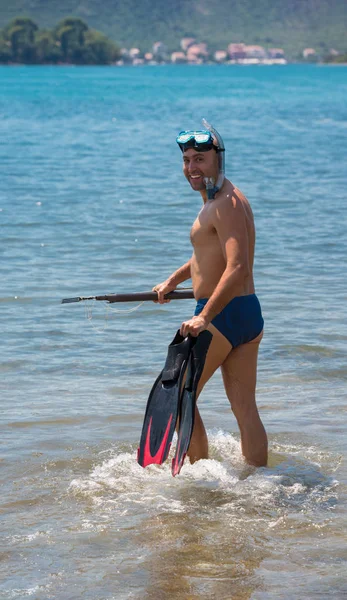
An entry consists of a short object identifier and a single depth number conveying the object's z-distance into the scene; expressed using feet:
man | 17.99
